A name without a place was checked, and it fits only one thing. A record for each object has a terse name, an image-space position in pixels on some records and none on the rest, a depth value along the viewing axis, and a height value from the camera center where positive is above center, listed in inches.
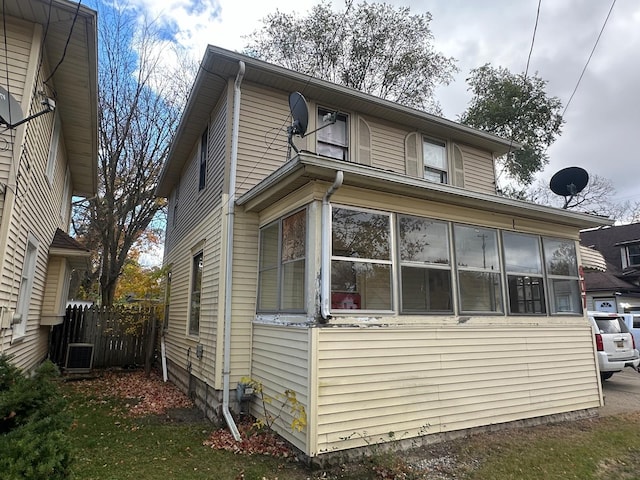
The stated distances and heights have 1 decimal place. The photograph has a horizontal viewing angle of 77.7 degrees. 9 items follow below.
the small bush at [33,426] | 90.9 -32.3
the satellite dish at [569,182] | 327.9 +111.6
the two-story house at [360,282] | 190.9 +18.9
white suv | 359.6 -23.6
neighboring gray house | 790.5 +96.7
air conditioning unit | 390.3 -45.2
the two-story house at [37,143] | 202.2 +98.0
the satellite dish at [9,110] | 187.3 +95.3
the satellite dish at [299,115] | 222.2 +110.7
